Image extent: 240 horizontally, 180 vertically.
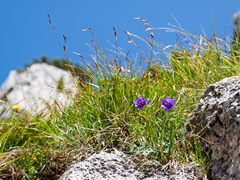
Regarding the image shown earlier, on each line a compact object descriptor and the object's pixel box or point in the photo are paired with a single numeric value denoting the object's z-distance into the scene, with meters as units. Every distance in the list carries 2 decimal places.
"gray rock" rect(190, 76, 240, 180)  3.41
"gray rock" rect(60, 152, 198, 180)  3.43
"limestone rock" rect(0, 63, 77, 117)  13.15
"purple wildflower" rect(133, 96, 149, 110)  3.73
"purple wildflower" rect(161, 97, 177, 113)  3.53
